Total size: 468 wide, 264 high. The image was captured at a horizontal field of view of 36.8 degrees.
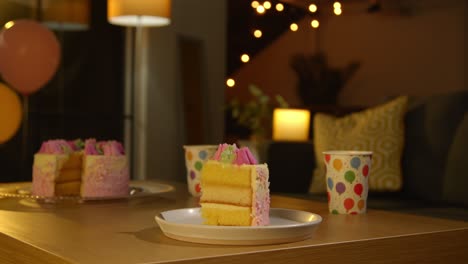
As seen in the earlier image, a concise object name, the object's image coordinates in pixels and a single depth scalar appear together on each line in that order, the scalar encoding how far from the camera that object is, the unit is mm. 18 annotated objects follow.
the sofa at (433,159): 2283
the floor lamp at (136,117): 4934
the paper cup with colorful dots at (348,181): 1396
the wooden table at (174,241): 869
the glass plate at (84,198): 1480
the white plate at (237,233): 929
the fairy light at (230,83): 6555
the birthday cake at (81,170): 1550
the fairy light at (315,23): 6345
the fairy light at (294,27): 7026
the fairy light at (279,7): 6669
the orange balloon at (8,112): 3914
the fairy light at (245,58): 6910
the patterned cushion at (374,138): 2455
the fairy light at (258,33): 6922
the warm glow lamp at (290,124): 3713
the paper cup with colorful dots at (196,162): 1674
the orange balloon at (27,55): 3592
